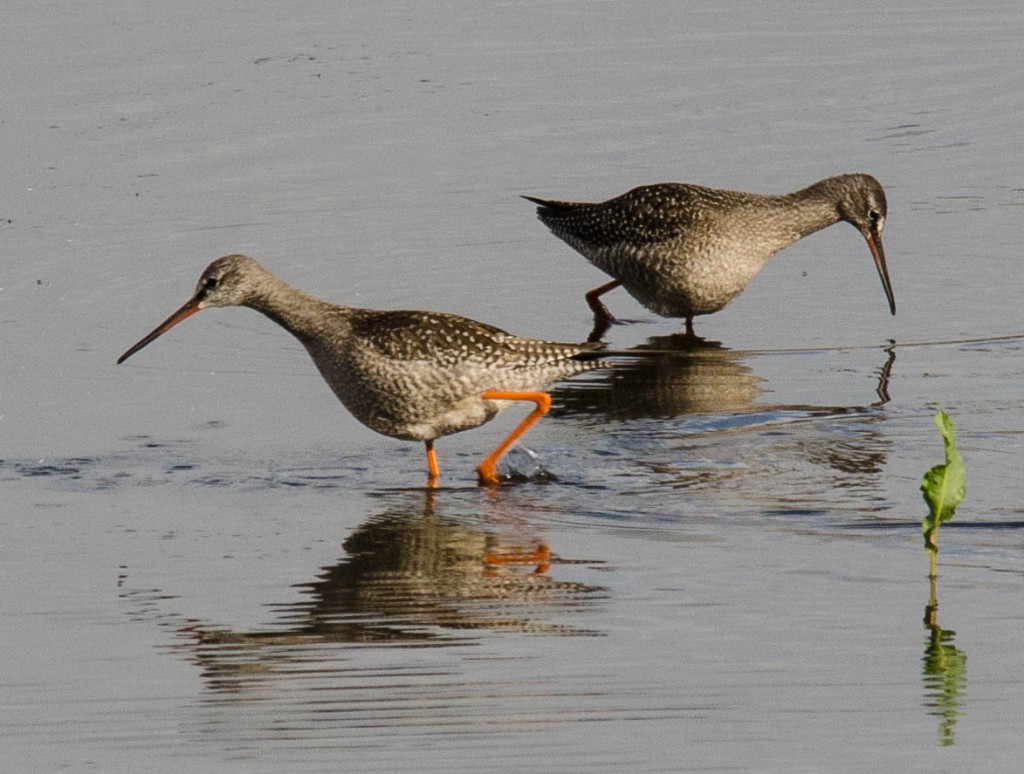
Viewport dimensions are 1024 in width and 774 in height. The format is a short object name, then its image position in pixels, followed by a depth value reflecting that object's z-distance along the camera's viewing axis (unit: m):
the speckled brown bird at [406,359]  19.97
